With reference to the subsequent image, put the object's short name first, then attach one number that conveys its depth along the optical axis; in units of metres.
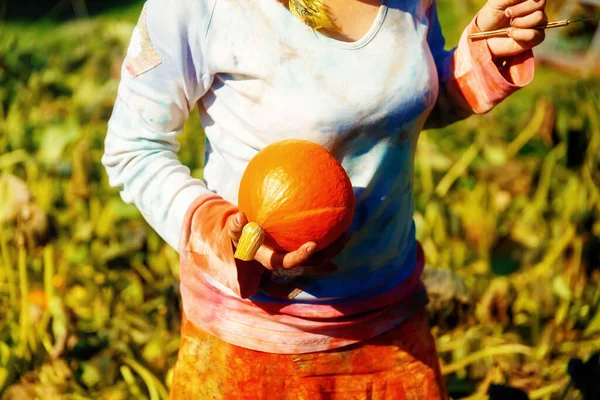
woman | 1.21
